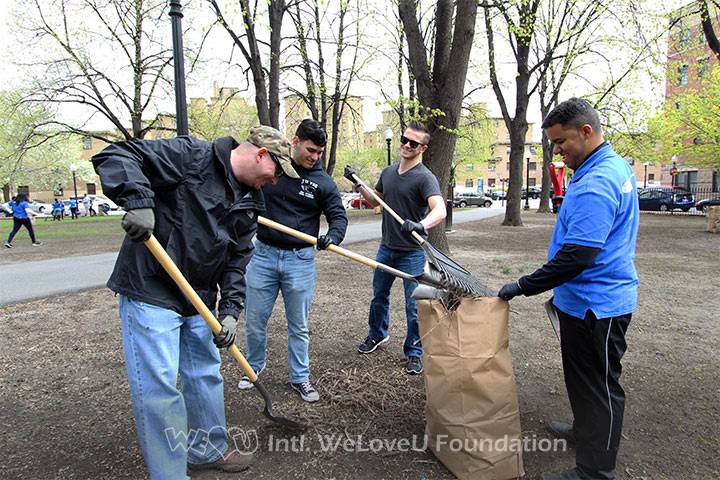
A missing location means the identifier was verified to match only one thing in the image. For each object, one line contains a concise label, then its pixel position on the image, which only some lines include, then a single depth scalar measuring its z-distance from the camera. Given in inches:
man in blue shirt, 76.9
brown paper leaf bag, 83.4
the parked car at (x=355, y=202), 1290.0
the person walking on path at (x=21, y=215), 464.4
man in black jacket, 73.5
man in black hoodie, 117.0
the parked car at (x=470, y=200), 1525.6
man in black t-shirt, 138.9
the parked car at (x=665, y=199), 1021.8
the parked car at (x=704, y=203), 976.7
